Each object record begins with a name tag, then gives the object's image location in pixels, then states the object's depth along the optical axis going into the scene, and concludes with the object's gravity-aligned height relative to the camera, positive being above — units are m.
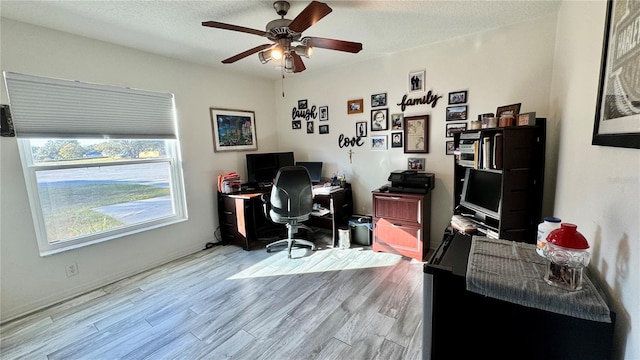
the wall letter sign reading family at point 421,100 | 2.97 +0.49
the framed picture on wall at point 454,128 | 2.83 +0.15
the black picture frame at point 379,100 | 3.29 +0.57
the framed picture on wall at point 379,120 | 3.31 +0.32
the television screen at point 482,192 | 2.18 -0.47
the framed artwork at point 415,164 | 3.14 -0.25
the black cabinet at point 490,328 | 0.85 -0.68
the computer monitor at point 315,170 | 3.84 -0.34
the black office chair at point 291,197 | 2.98 -0.57
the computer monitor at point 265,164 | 3.73 -0.23
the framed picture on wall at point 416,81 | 3.01 +0.72
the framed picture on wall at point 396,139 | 3.25 +0.06
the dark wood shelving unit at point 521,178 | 1.98 -0.31
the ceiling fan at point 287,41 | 1.74 +0.81
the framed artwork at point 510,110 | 2.16 +0.25
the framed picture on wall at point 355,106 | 3.48 +0.53
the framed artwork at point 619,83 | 0.82 +0.18
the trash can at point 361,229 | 3.34 -1.08
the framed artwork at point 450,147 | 2.90 -0.07
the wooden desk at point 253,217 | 3.32 -0.91
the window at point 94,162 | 2.22 -0.06
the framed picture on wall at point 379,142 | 3.36 +0.03
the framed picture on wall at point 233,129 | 3.52 +0.30
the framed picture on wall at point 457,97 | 2.80 +0.47
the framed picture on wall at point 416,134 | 3.05 +0.11
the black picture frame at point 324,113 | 3.78 +0.49
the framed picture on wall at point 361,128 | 3.48 +0.23
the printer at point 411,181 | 2.87 -0.43
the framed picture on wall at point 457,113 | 2.81 +0.31
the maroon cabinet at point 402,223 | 2.86 -0.91
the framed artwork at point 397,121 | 3.20 +0.28
